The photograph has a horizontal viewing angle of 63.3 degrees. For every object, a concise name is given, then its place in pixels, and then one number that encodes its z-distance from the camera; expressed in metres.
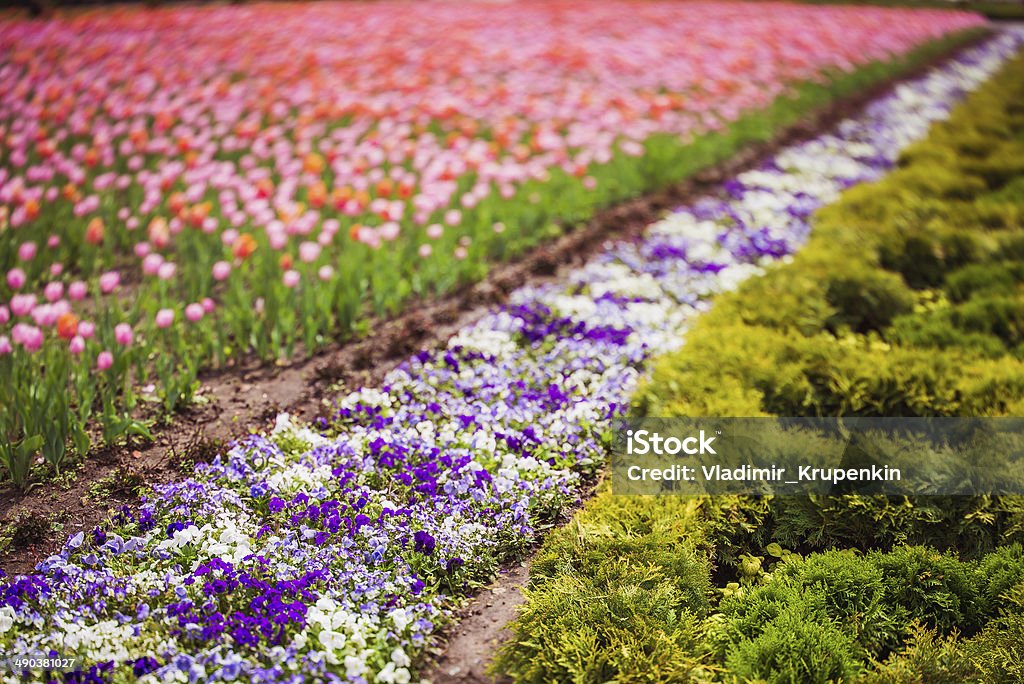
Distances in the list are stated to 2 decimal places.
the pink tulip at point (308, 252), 5.89
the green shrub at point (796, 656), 3.23
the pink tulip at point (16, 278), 5.27
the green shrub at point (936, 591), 3.66
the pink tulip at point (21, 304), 4.97
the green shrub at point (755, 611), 3.49
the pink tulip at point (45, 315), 4.90
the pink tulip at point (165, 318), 4.99
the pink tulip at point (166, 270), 5.48
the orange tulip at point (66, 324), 4.68
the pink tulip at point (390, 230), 6.29
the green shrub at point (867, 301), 6.30
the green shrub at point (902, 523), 4.12
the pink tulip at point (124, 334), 4.79
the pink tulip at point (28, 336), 4.60
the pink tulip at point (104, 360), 4.62
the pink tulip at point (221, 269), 5.54
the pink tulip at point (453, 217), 6.65
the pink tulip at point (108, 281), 5.16
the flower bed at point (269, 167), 5.20
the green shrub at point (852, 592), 3.52
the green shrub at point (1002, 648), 3.28
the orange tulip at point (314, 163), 6.63
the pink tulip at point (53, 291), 5.02
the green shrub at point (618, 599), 3.27
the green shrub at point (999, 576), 3.67
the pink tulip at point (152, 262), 5.52
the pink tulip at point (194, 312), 5.18
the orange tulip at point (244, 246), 5.77
